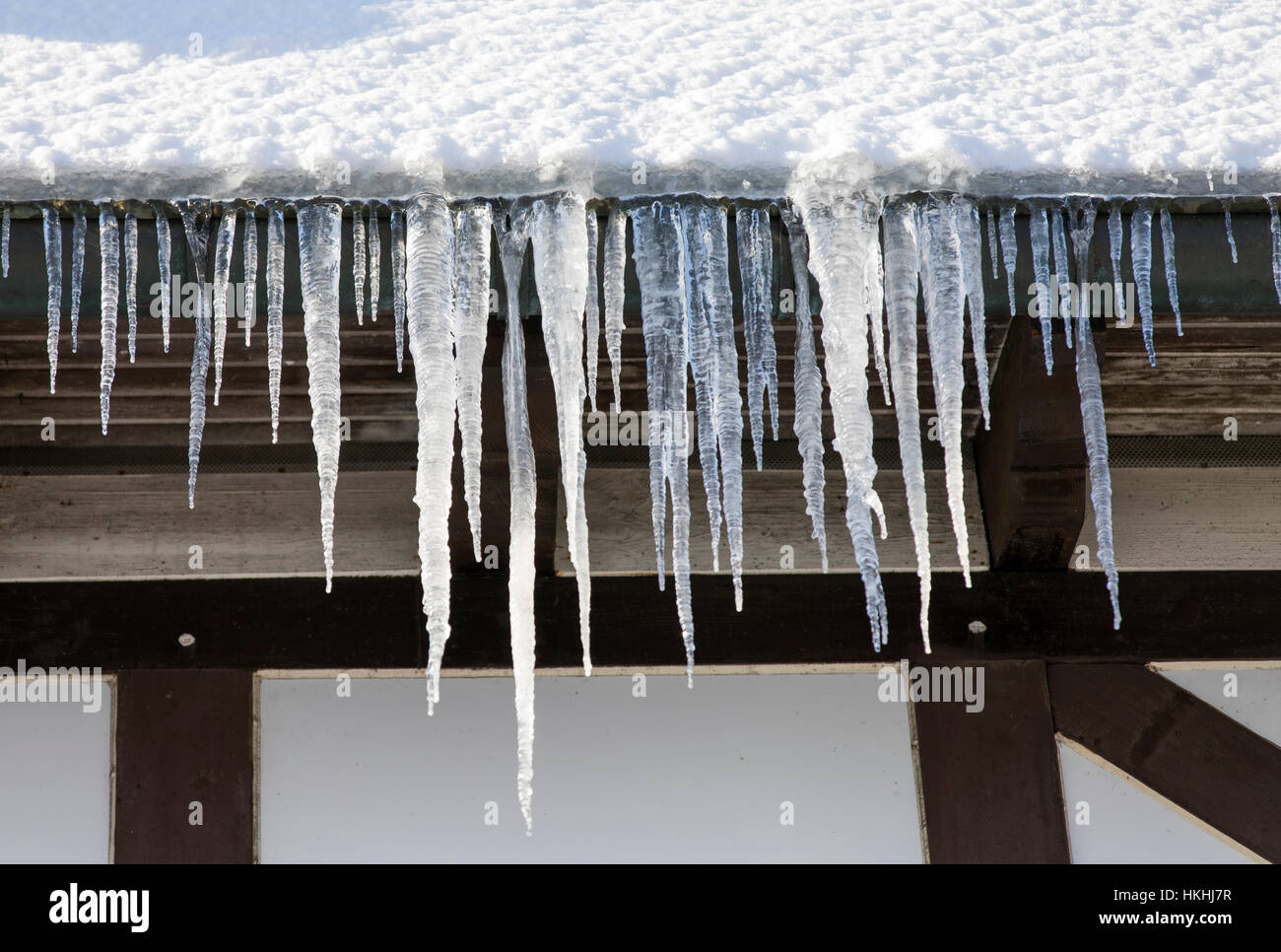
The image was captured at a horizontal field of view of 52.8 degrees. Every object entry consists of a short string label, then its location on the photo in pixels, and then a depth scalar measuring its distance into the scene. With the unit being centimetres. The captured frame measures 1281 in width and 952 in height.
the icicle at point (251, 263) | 241
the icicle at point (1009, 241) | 245
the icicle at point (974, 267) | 239
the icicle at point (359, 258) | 244
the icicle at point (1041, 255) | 243
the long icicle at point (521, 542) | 269
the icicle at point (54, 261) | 238
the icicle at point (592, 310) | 242
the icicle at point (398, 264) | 241
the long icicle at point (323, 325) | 241
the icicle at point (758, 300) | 245
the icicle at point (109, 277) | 238
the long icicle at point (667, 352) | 242
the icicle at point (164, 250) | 239
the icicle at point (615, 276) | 243
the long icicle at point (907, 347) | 244
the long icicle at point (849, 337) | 236
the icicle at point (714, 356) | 243
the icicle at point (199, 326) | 238
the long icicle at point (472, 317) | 240
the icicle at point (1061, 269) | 244
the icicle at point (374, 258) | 243
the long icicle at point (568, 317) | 238
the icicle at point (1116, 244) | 243
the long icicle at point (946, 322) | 244
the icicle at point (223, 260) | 239
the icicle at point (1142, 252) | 244
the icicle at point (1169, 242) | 246
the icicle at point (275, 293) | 242
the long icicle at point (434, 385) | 238
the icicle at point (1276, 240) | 246
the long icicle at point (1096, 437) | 276
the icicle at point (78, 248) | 239
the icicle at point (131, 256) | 239
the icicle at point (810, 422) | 268
